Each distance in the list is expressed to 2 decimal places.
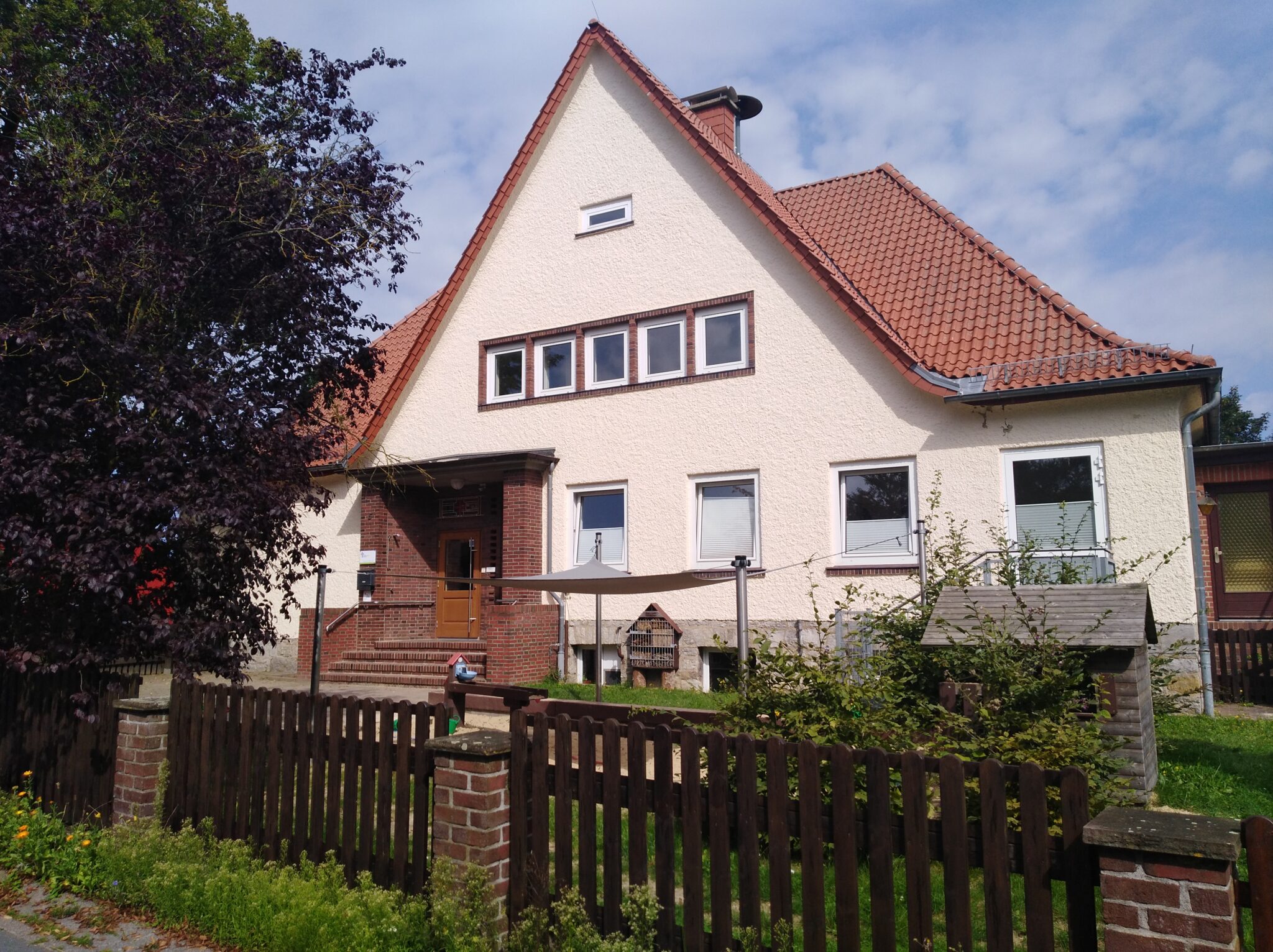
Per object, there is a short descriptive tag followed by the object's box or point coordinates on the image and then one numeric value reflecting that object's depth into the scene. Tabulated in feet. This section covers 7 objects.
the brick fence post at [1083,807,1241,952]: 9.64
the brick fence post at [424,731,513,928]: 14.83
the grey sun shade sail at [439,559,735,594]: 34.53
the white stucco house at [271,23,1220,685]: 39.50
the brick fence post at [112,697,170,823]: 20.53
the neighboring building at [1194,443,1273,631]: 49.98
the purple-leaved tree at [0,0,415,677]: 20.40
